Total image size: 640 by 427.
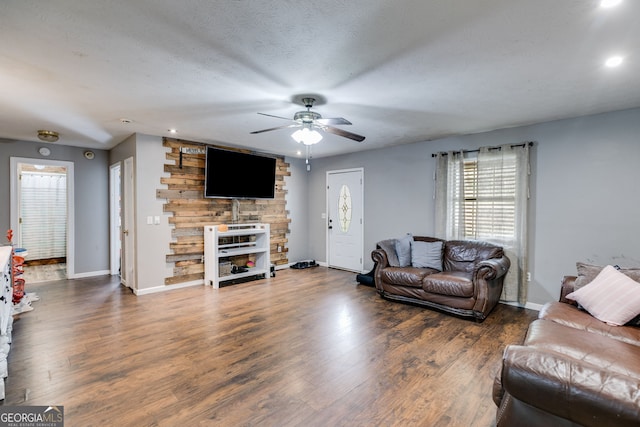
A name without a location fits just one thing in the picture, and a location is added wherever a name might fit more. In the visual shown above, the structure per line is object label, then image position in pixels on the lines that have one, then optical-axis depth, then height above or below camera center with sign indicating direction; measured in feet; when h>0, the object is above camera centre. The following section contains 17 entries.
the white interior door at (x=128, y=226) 15.32 -1.14
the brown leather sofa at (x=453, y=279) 11.79 -3.00
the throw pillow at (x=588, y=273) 8.63 -1.91
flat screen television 16.70 +1.81
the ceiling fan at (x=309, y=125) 10.20 +2.81
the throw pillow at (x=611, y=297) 7.58 -2.31
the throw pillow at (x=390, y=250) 14.97 -2.14
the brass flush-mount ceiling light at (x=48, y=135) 14.30 +3.29
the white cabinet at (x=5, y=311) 7.63 -3.36
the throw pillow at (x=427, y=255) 14.47 -2.29
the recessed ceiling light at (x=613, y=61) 7.29 +3.67
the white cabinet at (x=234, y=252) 16.58 -2.63
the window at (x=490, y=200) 13.34 +0.40
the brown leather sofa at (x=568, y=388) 3.90 -2.59
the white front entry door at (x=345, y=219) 20.00 -0.83
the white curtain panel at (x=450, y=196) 15.08 +0.62
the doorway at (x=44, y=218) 21.99 -1.11
